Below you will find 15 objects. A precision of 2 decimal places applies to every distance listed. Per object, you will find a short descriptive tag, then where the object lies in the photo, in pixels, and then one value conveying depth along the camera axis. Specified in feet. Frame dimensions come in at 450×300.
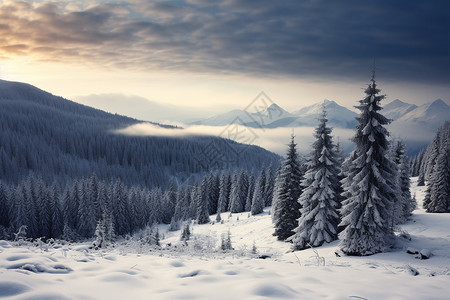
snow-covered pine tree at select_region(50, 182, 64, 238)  191.97
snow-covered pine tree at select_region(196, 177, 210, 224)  182.19
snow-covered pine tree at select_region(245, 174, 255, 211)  207.01
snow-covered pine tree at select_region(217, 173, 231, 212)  235.81
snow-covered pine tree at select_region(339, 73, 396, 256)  59.41
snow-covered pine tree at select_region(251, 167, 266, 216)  168.86
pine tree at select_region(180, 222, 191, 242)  129.08
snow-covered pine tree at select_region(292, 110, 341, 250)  75.46
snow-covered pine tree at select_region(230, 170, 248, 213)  205.87
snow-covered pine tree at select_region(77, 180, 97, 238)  191.42
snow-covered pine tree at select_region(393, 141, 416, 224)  91.02
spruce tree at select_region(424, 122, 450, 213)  114.42
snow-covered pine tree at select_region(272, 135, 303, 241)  93.71
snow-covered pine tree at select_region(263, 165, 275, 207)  201.26
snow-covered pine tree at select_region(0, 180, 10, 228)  197.77
